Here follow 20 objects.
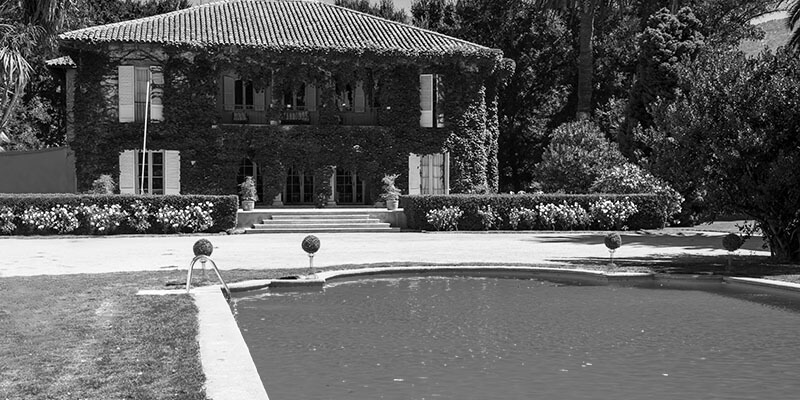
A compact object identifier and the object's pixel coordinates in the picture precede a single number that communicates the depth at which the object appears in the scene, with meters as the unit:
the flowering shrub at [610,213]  31.45
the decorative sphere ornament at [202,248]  15.23
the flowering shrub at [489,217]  31.00
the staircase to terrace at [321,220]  30.92
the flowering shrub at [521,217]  31.02
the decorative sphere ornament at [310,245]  16.72
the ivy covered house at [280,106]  35.91
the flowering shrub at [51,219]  28.28
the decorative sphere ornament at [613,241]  18.66
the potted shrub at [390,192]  33.47
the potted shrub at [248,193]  33.09
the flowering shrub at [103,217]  28.55
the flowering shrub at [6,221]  28.17
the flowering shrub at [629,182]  32.84
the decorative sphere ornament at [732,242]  18.05
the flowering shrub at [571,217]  31.17
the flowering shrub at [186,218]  29.36
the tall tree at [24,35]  33.59
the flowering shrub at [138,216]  29.12
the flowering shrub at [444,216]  30.92
